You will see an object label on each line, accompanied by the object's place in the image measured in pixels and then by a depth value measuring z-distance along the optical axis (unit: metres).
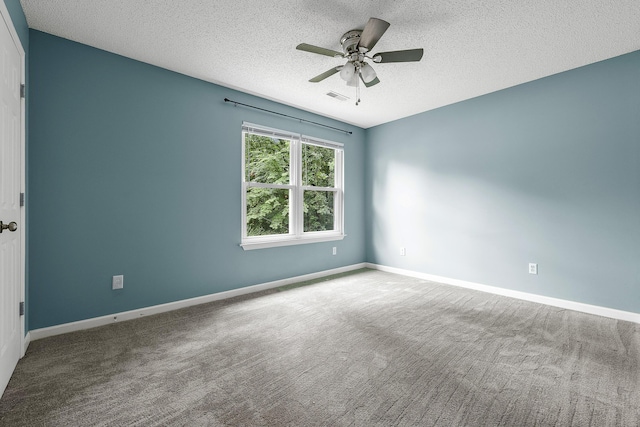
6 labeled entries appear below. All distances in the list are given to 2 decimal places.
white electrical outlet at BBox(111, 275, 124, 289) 2.72
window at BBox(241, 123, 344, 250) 3.79
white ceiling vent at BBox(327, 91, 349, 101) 3.69
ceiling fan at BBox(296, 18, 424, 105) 2.07
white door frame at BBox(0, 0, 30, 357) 2.04
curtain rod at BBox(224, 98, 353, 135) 3.54
